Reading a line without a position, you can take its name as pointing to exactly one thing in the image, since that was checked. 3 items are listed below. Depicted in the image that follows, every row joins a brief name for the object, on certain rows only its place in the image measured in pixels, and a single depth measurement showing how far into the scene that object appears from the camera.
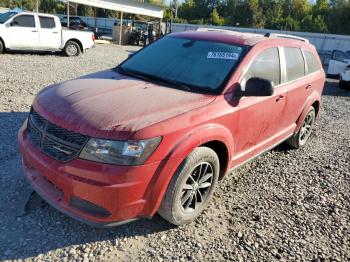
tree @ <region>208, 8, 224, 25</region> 62.96
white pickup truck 13.13
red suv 2.78
